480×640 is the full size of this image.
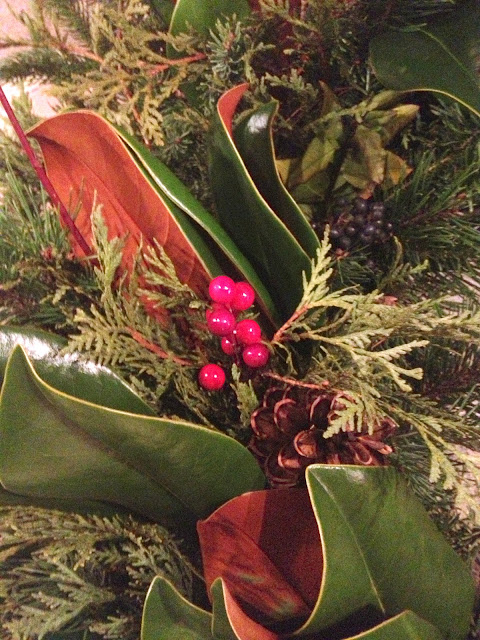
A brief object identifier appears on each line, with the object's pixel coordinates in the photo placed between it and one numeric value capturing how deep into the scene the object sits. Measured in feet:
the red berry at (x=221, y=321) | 1.22
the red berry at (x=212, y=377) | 1.31
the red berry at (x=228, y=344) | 1.30
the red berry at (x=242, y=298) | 1.24
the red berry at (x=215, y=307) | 1.24
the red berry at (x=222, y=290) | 1.22
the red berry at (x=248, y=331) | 1.25
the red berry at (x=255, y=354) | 1.28
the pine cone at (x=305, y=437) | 1.28
